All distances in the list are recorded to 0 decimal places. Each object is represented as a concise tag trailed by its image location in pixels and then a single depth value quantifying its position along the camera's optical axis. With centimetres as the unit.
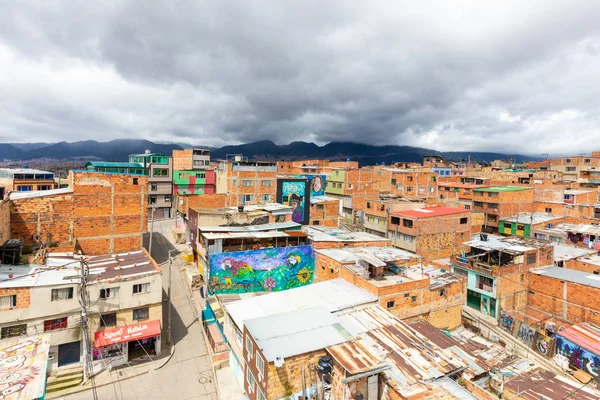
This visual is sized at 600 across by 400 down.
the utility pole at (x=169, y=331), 2406
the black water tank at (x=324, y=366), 1204
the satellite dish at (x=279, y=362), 1240
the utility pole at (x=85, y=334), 2002
